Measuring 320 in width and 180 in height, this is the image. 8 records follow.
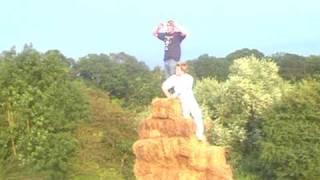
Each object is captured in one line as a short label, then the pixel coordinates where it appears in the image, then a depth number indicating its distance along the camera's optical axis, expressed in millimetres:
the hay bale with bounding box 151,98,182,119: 15109
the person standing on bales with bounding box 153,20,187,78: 15352
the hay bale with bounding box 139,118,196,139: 15008
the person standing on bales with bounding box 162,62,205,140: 14828
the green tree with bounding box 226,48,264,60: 59662
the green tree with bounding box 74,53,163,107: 44406
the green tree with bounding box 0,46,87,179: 26094
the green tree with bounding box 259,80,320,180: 27234
